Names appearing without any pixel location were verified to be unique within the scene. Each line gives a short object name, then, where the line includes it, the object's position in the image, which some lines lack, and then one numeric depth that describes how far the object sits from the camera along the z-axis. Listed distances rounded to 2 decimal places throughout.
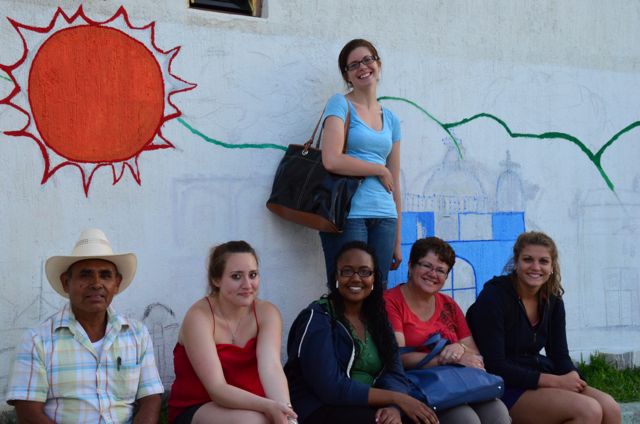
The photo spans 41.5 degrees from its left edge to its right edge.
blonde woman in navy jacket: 4.53
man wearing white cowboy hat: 3.52
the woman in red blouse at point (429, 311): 4.50
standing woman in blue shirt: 4.89
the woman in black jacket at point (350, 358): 4.02
